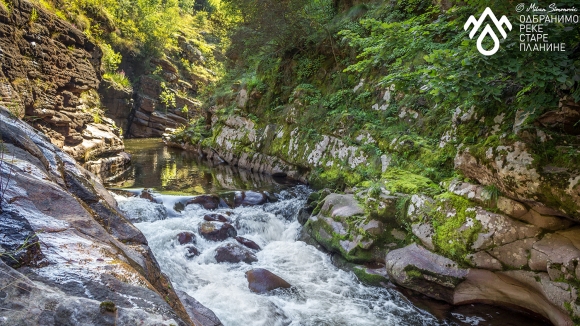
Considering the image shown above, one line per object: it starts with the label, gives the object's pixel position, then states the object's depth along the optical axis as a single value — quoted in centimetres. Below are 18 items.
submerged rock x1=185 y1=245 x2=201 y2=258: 658
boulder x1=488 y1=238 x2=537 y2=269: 433
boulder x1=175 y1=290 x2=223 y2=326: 333
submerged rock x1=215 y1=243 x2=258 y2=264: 648
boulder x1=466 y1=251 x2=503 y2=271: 455
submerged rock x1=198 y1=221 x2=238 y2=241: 736
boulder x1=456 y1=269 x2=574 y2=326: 403
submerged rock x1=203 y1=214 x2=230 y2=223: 823
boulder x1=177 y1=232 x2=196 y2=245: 705
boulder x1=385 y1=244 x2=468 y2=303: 484
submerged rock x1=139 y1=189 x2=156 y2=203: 949
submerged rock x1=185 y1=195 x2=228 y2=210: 941
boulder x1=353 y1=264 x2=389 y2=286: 559
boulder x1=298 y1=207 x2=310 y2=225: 830
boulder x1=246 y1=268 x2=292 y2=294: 548
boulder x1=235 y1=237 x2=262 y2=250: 720
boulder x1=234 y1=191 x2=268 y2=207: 981
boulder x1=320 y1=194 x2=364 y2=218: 661
